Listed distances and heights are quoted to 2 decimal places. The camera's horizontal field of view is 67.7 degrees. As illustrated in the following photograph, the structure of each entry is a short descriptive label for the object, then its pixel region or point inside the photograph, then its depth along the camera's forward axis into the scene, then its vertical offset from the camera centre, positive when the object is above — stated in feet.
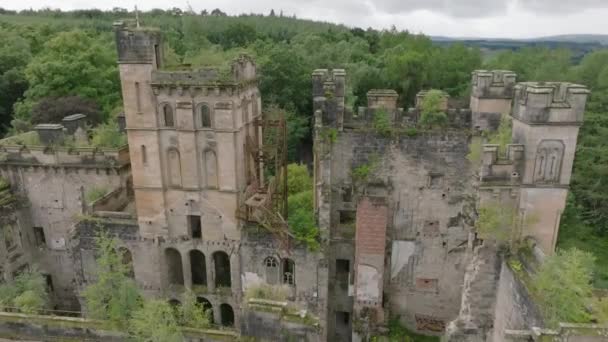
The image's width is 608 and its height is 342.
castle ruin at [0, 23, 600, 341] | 49.06 -21.92
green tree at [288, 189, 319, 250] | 64.44 -25.42
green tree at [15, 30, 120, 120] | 136.46 -8.79
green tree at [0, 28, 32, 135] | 162.50 -10.30
